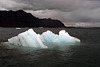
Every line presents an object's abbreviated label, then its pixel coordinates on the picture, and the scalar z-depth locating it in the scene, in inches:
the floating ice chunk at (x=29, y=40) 425.5
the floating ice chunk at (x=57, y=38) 542.8
